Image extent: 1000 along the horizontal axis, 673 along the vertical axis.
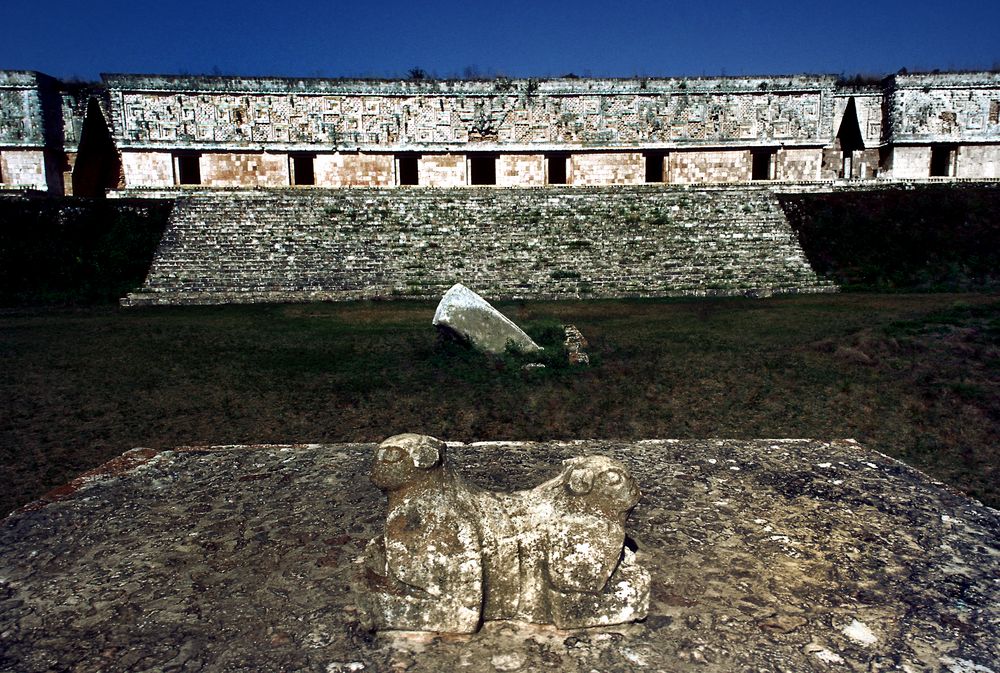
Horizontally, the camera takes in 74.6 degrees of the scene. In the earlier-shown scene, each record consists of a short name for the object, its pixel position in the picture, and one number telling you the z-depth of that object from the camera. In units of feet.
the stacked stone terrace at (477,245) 57.26
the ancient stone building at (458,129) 82.12
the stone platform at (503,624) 8.89
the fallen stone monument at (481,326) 31.37
